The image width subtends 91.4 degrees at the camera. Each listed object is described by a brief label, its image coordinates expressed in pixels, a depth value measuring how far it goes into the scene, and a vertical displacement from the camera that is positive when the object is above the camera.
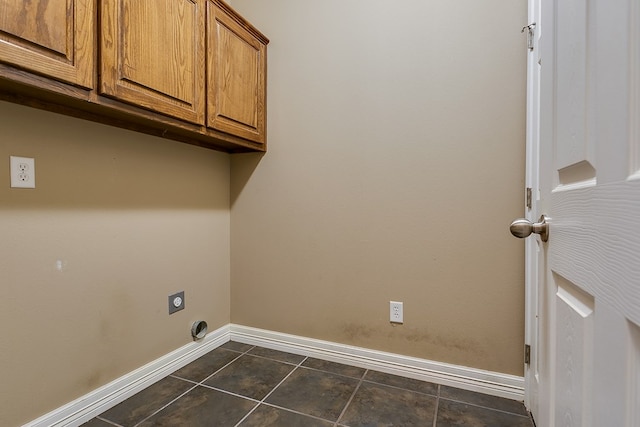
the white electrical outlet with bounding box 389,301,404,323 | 1.75 -0.58
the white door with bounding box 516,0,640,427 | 0.39 +0.00
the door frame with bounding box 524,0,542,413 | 1.35 +0.06
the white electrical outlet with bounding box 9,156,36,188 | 1.14 +0.14
